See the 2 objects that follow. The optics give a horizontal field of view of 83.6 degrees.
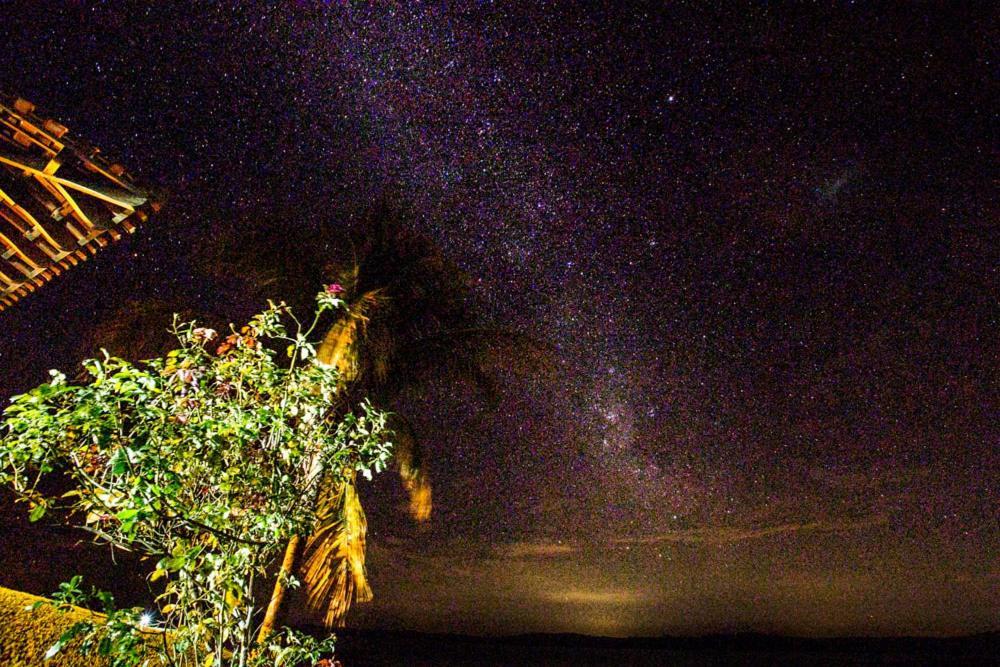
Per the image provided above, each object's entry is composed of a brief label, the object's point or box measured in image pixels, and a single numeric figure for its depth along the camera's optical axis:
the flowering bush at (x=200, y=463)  2.27
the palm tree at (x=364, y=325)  6.73
